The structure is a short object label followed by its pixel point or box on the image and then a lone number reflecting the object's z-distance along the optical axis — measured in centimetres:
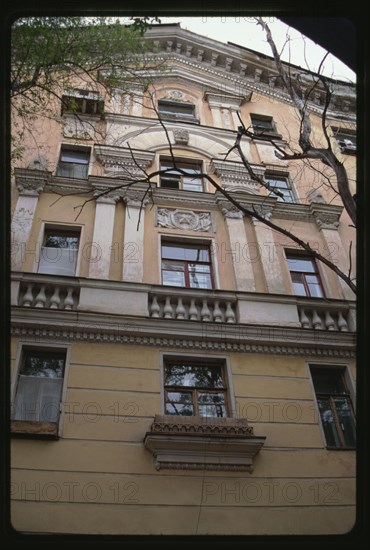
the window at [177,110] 1494
